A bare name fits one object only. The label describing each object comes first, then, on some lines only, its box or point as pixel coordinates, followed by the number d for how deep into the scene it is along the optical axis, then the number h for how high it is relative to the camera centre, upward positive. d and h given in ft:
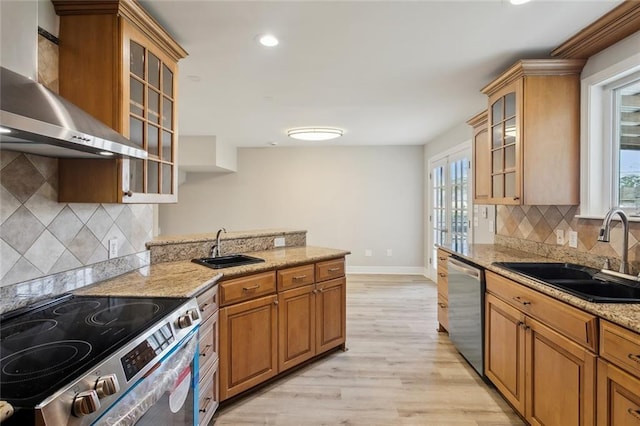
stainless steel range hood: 3.33 +0.96
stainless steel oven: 2.82 -1.56
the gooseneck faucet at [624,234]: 5.70 -0.37
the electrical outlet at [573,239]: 7.84 -0.64
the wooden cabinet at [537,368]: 4.90 -2.81
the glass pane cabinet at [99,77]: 5.56 +2.29
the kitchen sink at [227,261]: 7.98 -1.31
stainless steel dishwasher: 8.18 -2.71
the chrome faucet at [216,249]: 8.80 -1.06
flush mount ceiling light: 15.47 +3.77
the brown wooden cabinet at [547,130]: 7.82 +1.99
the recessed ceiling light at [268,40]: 7.17 +3.84
